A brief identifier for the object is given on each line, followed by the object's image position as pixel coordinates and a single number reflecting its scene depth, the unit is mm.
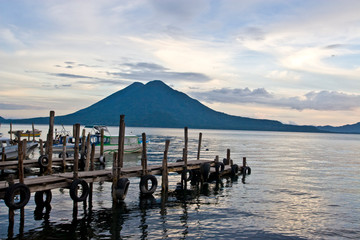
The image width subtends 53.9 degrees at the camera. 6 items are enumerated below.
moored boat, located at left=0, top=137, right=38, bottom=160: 39969
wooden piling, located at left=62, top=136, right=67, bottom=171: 25019
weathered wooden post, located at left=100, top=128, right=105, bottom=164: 35381
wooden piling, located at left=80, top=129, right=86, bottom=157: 36644
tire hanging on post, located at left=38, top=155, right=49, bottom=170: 30938
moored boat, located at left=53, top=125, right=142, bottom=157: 50500
